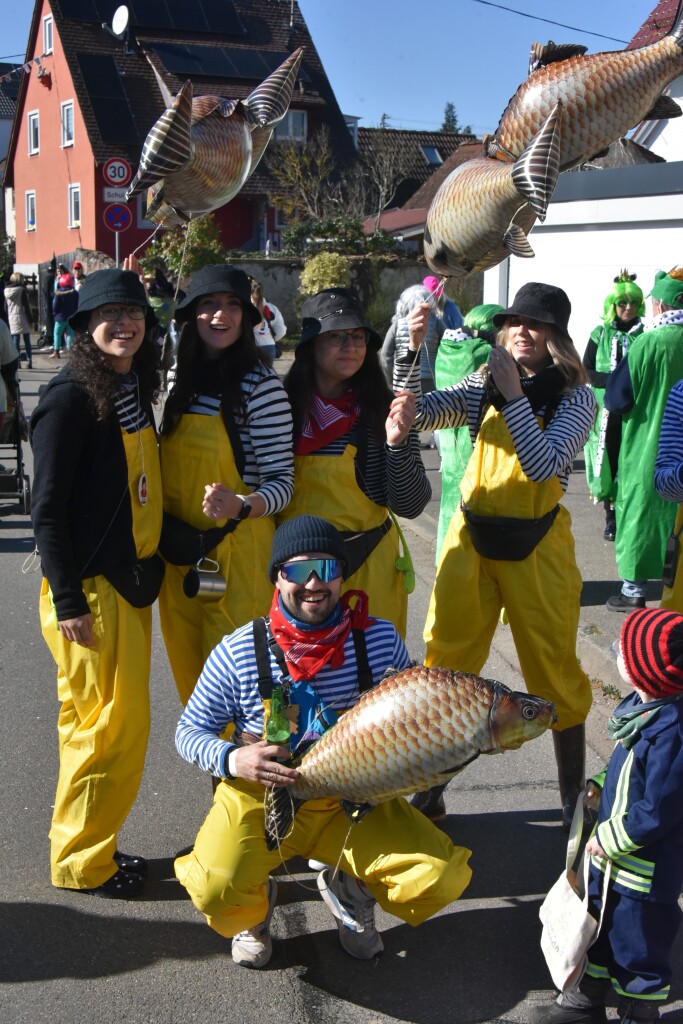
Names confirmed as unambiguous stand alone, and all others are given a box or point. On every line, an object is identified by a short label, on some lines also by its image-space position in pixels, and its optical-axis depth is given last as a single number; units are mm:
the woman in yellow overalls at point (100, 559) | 3361
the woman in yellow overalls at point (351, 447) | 3717
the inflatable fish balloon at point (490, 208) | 2682
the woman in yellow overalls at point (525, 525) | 3703
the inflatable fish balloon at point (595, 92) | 2750
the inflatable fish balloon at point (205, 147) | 3070
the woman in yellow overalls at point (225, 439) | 3598
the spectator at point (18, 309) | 19922
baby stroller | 9219
